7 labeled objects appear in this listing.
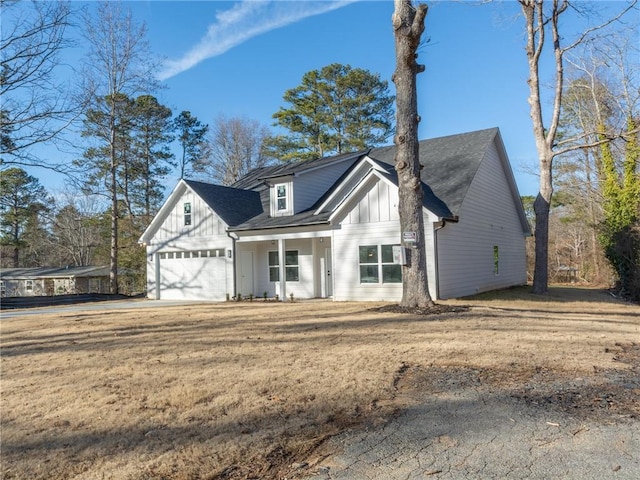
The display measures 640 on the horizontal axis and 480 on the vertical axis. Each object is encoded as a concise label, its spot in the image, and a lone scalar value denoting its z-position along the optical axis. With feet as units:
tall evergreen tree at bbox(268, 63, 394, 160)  106.73
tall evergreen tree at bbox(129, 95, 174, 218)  104.53
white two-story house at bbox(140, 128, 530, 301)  47.67
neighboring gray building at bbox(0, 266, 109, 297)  110.42
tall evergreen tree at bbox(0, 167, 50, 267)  113.60
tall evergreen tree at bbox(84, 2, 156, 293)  74.49
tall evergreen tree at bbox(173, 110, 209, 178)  113.70
